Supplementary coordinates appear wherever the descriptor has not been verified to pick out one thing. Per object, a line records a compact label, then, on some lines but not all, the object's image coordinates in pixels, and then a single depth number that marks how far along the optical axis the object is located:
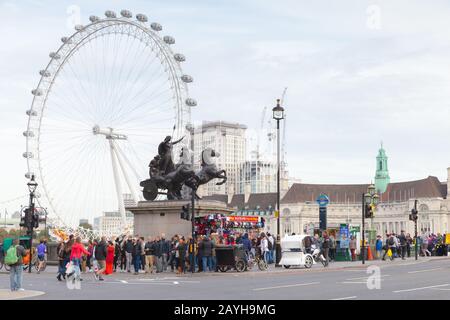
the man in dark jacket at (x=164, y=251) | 37.47
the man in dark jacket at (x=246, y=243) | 39.62
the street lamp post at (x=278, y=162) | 39.95
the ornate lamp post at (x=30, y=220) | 41.44
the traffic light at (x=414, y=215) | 52.41
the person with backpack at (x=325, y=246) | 40.44
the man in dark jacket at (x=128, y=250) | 37.16
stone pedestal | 42.84
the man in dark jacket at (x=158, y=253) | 37.07
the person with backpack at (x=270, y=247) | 43.59
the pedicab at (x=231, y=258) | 35.75
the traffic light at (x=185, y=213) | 35.75
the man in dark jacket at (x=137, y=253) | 36.56
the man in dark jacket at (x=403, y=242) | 50.05
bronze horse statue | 43.80
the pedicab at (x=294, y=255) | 38.16
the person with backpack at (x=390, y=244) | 49.23
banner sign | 43.29
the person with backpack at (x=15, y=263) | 24.28
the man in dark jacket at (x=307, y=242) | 40.44
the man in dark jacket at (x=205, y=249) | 35.69
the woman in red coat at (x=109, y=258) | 35.41
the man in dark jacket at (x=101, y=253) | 34.56
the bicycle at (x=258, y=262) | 36.91
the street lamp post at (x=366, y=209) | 43.29
